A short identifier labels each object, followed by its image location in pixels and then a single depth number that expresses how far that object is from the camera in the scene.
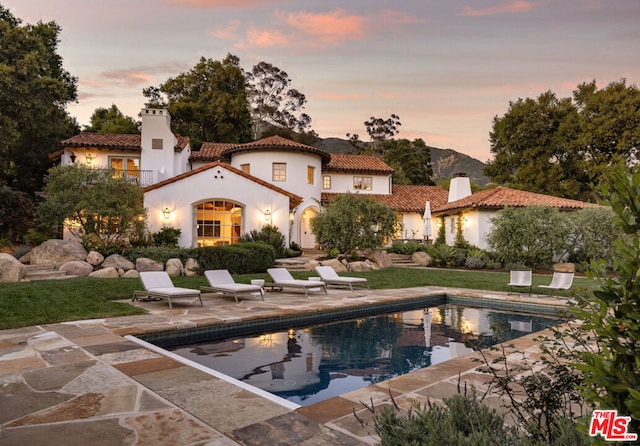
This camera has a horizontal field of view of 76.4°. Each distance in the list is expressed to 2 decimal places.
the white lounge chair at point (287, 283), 12.35
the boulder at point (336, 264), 19.11
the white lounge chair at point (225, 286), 10.78
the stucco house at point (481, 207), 24.84
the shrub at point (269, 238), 20.91
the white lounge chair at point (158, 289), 9.73
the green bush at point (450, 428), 2.02
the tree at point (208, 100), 38.91
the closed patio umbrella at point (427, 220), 24.65
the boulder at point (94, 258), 15.94
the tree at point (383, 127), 57.06
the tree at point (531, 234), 20.03
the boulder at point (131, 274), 14.50
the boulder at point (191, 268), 15.96
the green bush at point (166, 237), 20.03
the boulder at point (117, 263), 15.52
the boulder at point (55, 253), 15.77
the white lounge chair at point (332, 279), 13.63
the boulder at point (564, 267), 19.65
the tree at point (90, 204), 17.58
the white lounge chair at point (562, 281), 11.77
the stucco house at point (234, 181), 21.73
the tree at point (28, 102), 20.14
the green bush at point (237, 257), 16.28
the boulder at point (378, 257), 21.44
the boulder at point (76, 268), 14.80
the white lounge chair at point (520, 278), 12.48
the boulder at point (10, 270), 12.66
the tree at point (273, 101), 46.06
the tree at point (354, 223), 20.19
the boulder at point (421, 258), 23.62
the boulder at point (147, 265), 15.40
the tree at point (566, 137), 33.34
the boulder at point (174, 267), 15.58
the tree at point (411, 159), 52.28
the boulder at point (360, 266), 19.36
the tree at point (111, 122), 36.34
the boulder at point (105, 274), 14.31
